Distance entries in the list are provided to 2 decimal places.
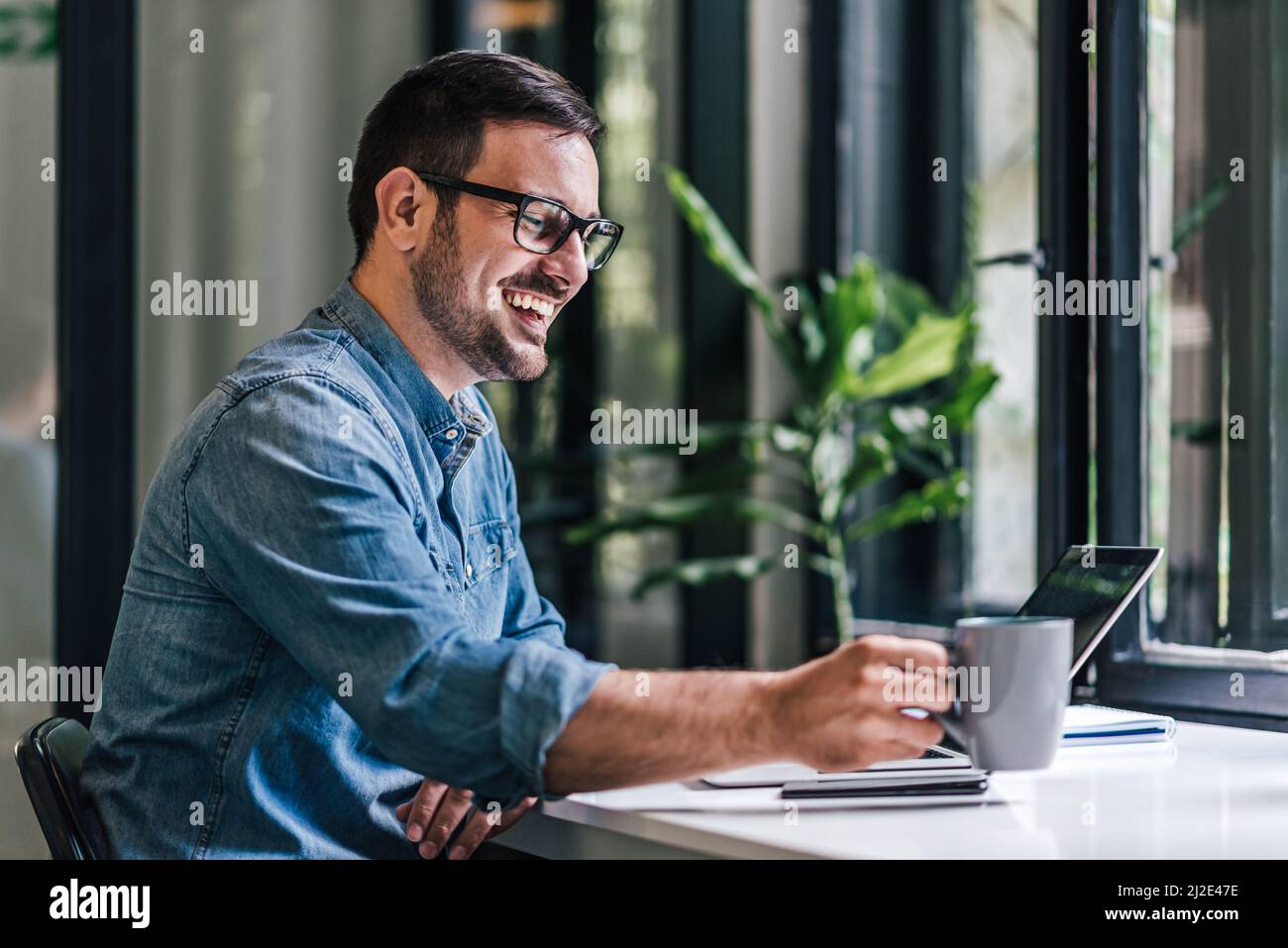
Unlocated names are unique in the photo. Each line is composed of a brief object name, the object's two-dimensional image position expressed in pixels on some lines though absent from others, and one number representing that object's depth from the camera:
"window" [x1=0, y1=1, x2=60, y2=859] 2.46
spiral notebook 1.39
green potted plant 2.83
